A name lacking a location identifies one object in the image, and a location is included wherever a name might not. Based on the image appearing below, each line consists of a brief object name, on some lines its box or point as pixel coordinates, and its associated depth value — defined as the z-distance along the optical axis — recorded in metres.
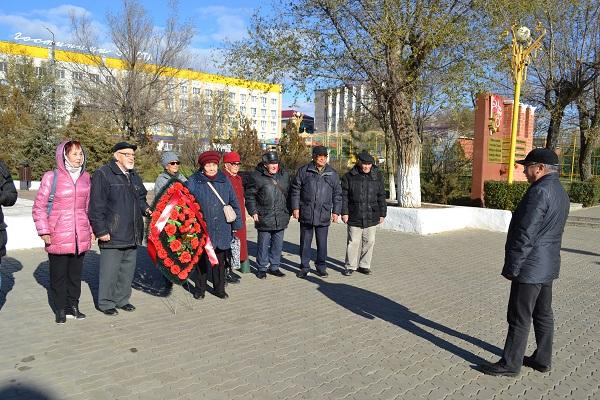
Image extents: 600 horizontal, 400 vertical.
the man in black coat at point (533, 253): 3.59
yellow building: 29.03
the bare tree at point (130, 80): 27.91
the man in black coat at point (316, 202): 6.93
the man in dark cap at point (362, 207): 7.10
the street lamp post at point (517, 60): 12.95
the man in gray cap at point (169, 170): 6.12
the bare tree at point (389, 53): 11.16
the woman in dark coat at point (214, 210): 5.65
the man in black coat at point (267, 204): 6.77
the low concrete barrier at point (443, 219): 11.24
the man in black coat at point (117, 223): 4.78
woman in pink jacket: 4.58
